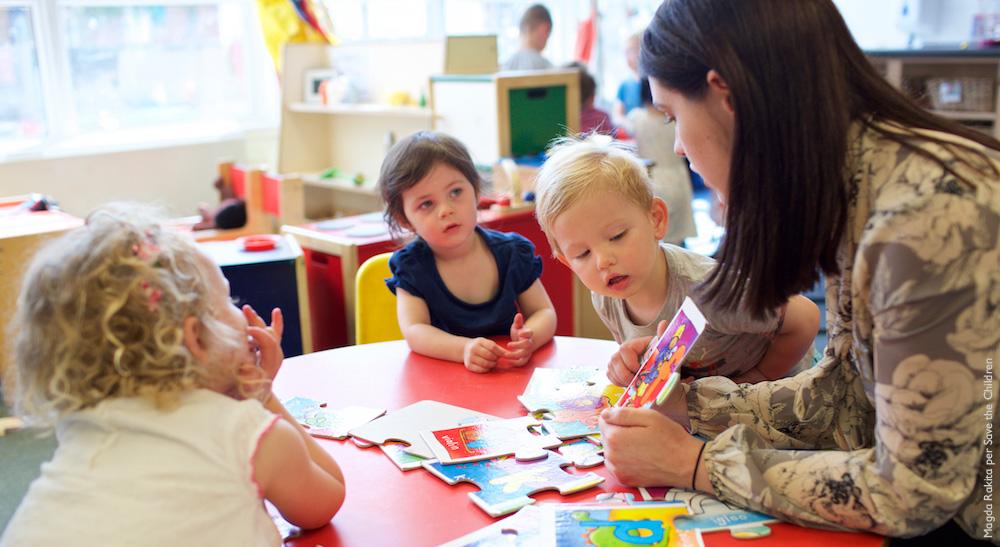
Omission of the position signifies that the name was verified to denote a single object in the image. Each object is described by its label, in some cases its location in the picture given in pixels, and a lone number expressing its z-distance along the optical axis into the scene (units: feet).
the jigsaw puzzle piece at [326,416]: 4.88
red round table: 3.79
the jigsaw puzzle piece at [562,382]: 5.32
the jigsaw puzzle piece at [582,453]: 4.34
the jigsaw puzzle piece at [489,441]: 4.43
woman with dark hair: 3.33
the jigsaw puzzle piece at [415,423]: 4.67
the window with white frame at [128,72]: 17.42
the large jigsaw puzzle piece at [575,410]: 4.72
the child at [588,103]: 18.40
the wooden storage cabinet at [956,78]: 18.88
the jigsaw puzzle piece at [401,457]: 4.39
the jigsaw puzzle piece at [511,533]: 3.63
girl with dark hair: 6.91
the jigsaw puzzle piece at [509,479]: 3.98
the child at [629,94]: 20.95
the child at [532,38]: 18.79
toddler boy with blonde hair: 5.35
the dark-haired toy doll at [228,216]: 14.96
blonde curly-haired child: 3.18
